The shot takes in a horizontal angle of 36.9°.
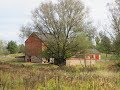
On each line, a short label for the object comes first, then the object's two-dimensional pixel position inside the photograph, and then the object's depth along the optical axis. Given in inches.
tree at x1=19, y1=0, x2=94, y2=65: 1223.9
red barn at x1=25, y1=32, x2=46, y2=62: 1638.6
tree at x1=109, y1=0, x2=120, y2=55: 1022.4
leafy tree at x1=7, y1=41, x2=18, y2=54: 2237.0
